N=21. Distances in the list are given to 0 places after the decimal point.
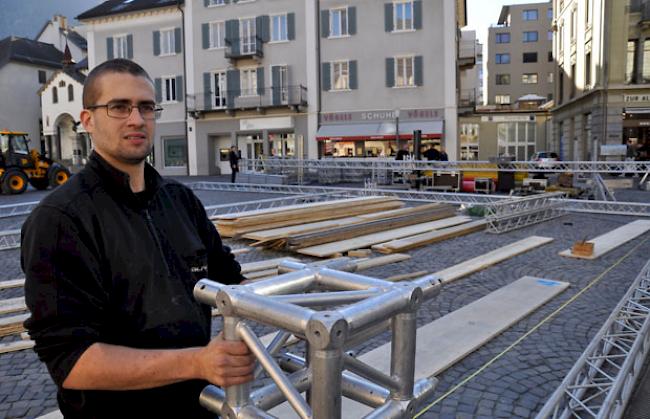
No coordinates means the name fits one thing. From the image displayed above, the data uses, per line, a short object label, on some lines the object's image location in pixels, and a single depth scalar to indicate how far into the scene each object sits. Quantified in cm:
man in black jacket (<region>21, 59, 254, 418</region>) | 141
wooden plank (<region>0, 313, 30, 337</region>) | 484
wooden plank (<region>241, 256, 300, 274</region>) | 701
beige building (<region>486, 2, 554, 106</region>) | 6769
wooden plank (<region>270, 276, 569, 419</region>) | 395
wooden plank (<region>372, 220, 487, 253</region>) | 861
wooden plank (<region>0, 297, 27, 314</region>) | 540
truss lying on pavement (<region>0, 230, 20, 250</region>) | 902
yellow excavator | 2044
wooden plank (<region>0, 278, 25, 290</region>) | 644
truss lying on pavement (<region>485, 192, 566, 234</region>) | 1051
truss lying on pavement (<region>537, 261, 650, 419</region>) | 311
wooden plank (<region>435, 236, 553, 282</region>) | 691
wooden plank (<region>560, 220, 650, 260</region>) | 817
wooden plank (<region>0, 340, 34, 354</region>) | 445
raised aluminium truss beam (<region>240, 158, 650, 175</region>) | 1523
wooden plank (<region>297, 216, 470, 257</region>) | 827
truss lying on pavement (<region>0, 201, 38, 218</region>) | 1322
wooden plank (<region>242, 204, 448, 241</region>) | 900
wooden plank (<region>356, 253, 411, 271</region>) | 741
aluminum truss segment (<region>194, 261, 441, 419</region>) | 115
